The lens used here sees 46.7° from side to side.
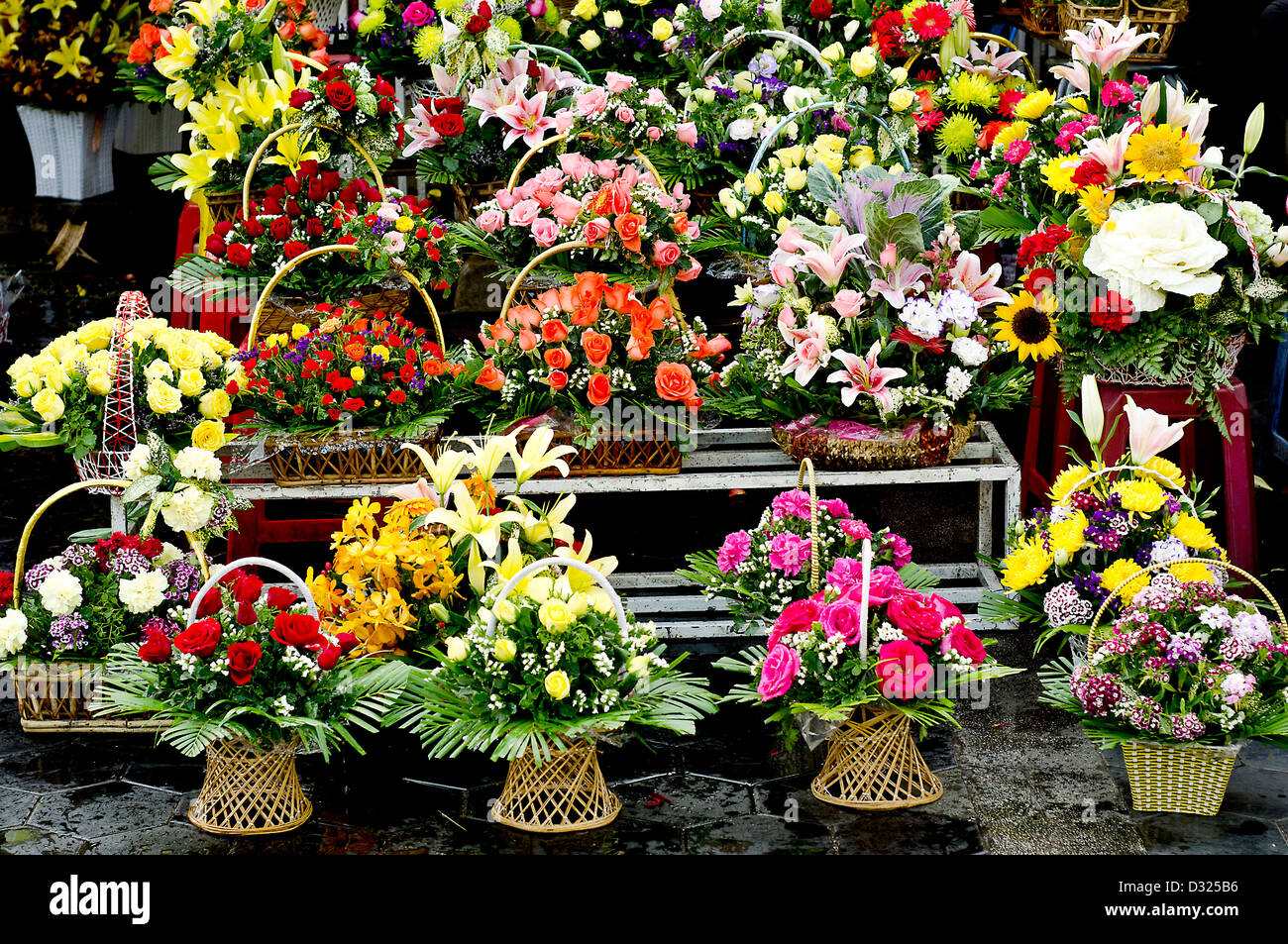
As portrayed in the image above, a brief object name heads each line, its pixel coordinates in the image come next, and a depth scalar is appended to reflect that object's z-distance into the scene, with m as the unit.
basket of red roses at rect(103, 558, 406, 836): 3.28
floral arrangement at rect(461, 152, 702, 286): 4.31
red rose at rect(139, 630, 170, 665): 3.29
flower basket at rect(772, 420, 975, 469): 4.27
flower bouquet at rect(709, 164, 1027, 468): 4.18
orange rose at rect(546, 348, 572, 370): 4.22
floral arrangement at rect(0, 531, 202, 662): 3.67
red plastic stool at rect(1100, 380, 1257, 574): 4.45
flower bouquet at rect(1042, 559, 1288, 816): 3.29
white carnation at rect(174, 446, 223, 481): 3.78
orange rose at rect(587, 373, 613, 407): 4.20
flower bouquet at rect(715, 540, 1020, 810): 3.32
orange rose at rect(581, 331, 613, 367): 4.20
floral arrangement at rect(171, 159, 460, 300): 4.68
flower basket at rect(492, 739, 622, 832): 3.40
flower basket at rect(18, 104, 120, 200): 8.23
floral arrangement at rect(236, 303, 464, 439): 4.24
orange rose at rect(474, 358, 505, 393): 4.32
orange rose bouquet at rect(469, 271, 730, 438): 4.21
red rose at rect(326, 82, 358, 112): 4.72
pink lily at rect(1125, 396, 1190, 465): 3.79
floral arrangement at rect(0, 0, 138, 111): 7.83
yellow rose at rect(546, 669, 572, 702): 3.16
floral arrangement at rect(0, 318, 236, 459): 3.96
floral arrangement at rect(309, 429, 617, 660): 3.66
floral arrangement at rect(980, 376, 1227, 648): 3.70
